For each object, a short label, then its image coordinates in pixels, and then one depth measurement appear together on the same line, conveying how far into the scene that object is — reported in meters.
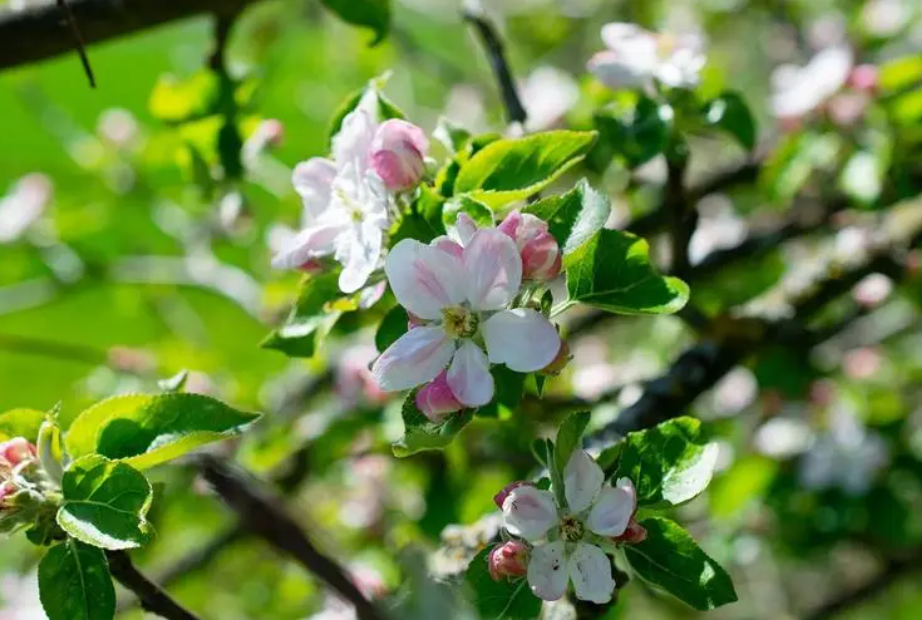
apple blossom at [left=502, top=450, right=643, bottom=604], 0.51
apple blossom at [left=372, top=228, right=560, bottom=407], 0.51
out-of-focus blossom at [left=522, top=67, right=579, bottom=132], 0.77
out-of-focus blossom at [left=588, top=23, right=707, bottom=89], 0.64
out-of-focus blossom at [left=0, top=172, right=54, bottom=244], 1.16
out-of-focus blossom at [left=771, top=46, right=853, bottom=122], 0.75
